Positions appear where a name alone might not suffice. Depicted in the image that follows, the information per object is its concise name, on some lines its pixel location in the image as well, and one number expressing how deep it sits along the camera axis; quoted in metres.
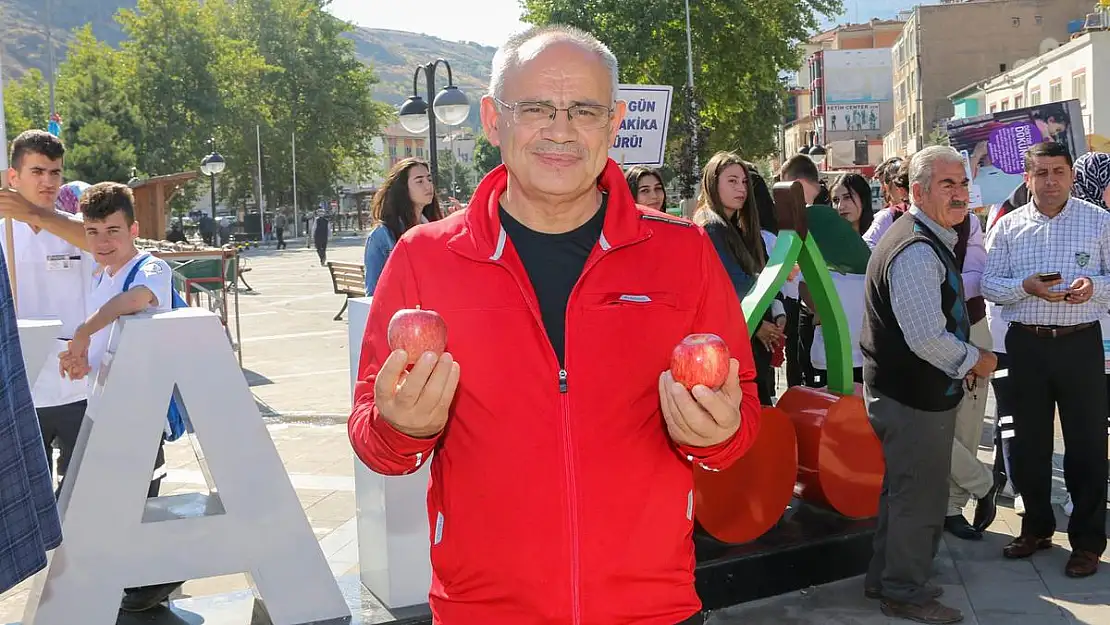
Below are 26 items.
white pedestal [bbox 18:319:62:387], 5.16
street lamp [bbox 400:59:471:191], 15.30
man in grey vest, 4.70
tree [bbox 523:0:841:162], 40.19
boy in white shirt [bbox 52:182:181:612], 4.82
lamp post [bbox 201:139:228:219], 41.59
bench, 19.44
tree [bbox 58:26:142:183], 44.75
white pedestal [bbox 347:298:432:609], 4.59
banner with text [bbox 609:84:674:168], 10.17
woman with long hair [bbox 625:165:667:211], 7.61
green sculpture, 4.95
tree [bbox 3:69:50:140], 57.41
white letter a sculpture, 4.27
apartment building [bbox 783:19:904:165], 94.38
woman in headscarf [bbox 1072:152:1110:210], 6.60
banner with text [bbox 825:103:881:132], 96.75
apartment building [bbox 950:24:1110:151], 39.62
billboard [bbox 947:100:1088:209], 9.39
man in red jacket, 2.24
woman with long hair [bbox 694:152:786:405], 6.54
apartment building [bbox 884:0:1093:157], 68.88
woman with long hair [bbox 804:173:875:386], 7.04
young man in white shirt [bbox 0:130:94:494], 5.57
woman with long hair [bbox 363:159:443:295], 7.02
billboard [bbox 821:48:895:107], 94.06
